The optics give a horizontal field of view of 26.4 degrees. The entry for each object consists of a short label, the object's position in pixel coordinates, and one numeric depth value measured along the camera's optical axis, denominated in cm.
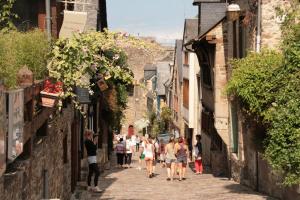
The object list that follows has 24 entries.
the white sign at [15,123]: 665
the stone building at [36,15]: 1686
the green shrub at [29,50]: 968
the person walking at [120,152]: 2808
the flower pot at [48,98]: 973
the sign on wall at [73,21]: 1495
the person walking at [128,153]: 2975
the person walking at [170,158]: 2081
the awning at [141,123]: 6874
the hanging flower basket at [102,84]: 2023
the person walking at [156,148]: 3306
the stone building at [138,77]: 7725
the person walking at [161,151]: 3114
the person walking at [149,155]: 2221
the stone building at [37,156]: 684
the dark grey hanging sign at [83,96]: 2069
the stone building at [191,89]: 3803
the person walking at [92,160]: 1717
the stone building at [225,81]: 1697
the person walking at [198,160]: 2473
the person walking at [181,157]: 2086
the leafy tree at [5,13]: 1344
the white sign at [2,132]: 611
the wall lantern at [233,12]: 1714
